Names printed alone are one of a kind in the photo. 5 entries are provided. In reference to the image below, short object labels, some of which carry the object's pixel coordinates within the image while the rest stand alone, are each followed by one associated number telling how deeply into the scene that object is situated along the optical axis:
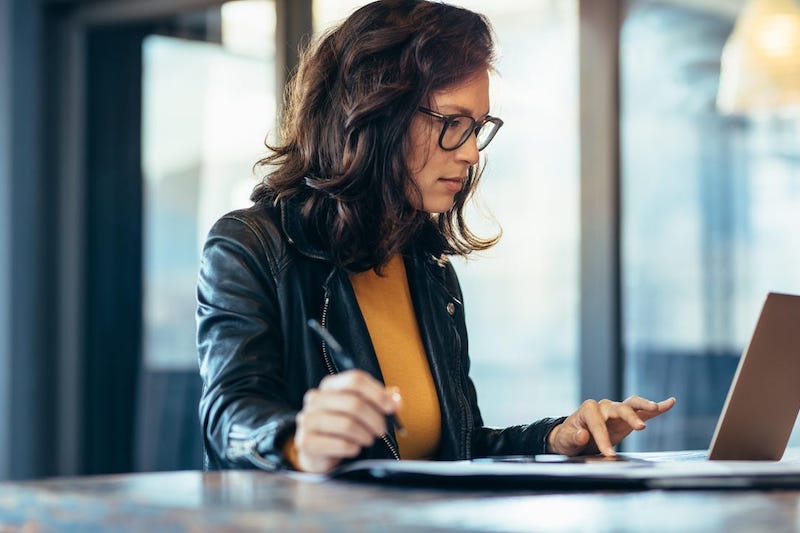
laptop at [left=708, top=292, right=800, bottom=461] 1.10
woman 1.36
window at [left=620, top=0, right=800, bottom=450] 3.03
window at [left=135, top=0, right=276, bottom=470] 3.90
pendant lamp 2.81
